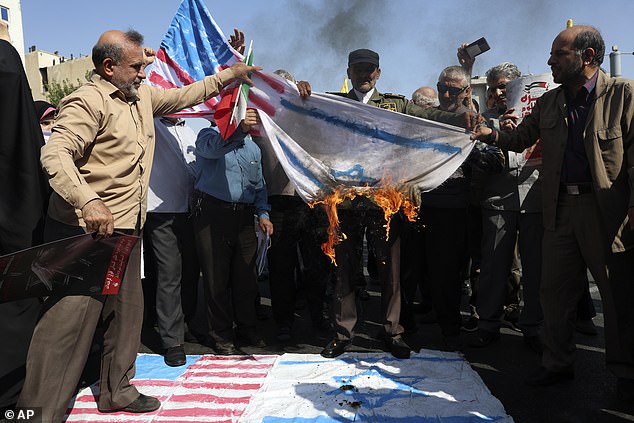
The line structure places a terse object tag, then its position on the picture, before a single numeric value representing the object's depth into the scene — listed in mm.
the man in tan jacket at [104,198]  2645
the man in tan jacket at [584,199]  3123
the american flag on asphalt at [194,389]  3070
